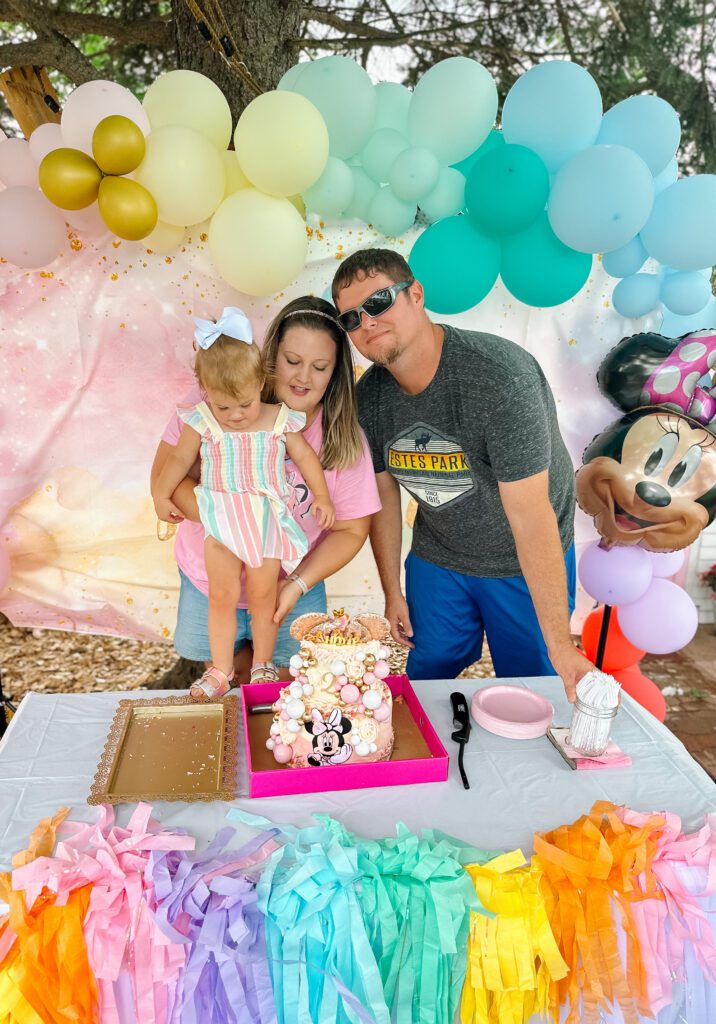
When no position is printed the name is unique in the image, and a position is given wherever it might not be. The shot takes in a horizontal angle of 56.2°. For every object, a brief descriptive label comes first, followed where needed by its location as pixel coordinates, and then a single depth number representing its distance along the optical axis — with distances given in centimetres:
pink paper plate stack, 154
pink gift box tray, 133
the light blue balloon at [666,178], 247
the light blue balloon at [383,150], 241
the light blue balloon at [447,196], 246
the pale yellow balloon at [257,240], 221
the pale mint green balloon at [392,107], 243
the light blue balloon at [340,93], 223
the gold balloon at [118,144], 199
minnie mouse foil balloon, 218
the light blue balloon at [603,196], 213
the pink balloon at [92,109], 205
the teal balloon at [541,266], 240
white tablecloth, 127
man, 176
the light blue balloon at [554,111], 220
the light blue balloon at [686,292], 263
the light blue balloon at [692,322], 283
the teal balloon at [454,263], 241
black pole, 240
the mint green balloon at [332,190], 239
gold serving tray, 132
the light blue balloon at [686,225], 226
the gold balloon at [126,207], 206
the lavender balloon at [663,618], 254
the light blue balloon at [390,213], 253
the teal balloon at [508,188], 221
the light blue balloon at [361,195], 254
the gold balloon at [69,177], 204
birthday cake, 136
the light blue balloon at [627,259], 254
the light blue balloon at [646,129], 228
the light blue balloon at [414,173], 232
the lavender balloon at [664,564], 262
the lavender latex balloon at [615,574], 246
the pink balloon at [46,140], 223
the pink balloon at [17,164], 231
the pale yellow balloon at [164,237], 242
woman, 183
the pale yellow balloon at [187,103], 218
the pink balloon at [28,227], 223
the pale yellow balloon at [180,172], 211
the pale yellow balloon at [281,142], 202
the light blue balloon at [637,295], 274
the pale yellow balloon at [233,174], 230
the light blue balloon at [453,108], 223
